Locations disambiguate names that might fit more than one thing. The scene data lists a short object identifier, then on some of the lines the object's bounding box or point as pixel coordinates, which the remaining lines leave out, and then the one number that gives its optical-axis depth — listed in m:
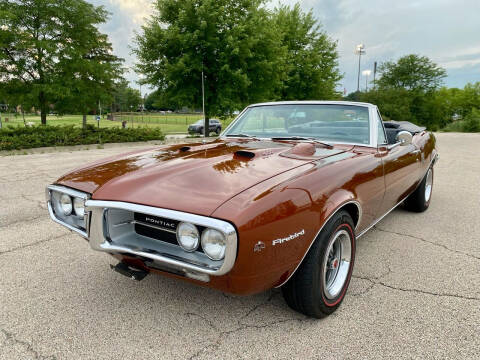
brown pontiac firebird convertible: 1.64
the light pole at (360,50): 31.32
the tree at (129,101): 86.04
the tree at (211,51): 13.51
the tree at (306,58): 19.80
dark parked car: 27.44
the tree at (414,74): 52.41
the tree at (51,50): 12.65
